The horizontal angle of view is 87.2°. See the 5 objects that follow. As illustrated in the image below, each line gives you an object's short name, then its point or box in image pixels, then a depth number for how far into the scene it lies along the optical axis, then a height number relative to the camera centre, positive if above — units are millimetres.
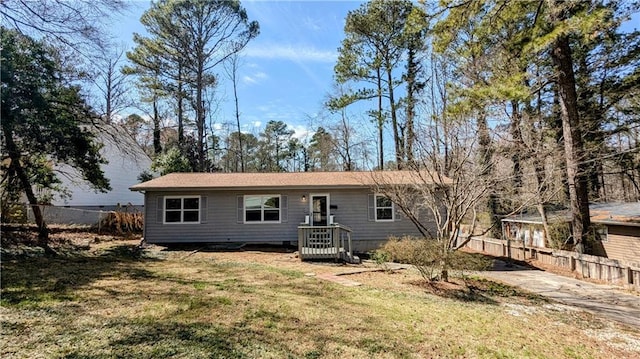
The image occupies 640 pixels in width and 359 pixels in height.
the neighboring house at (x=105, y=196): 16141 +1018
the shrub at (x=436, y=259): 7270 -1176
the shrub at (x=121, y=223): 15461 -447
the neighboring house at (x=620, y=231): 11773 -1100
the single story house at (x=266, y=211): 12398 -55
